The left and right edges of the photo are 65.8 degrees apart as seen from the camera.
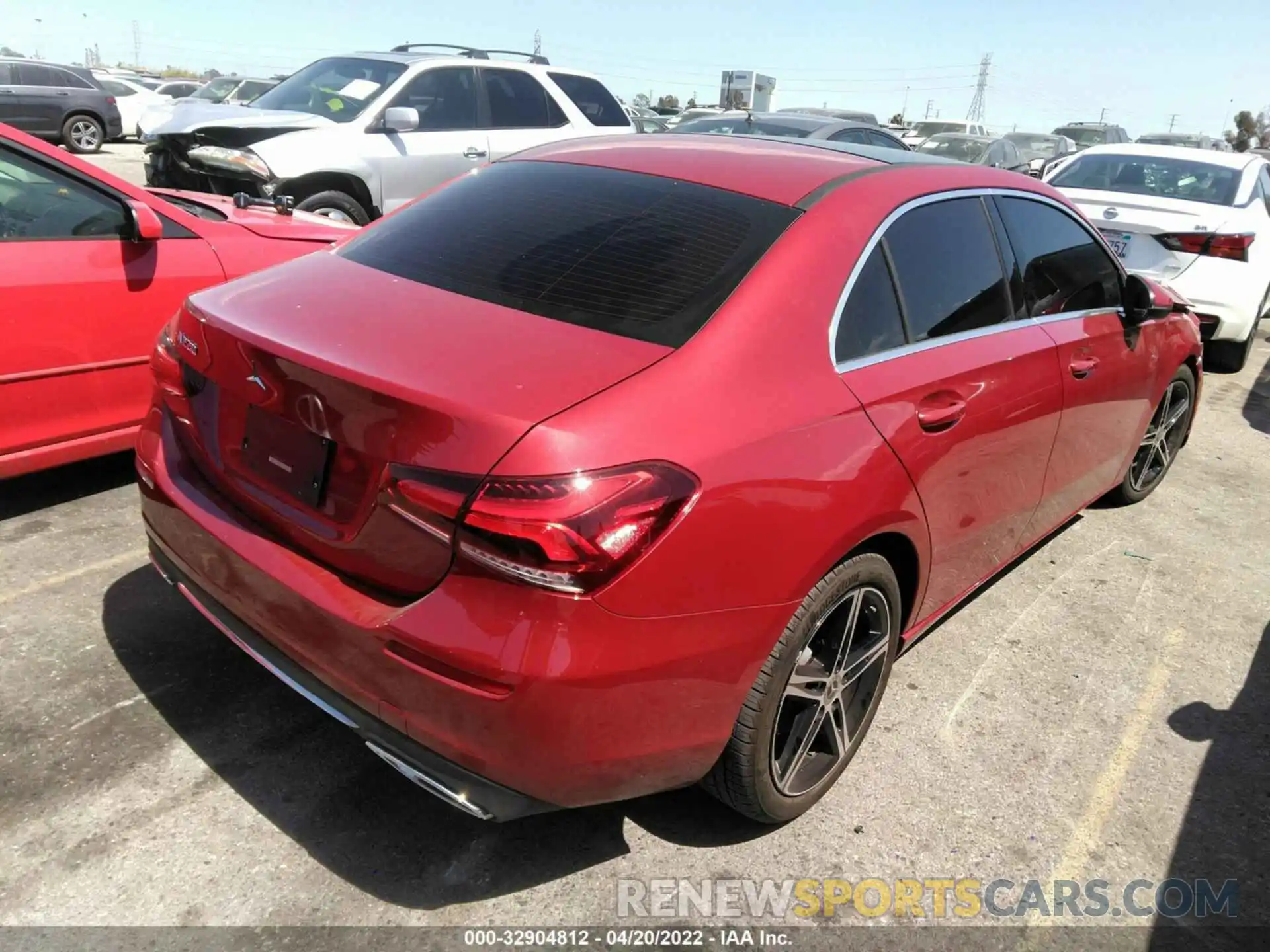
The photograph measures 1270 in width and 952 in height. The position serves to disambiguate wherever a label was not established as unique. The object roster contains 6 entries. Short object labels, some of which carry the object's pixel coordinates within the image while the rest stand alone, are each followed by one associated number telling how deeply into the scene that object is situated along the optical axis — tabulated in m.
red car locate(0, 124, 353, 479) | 3.60
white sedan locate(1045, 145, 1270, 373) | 6.95
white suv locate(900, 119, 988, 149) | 23.41
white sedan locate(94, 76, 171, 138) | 23.92
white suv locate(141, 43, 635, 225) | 7.18
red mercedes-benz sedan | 1.93
